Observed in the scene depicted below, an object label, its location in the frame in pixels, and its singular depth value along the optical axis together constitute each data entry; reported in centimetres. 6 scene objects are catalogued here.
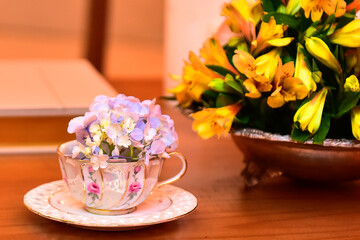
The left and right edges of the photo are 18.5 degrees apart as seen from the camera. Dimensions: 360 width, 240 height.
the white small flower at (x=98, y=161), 89
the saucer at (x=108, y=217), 89
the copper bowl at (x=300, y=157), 98
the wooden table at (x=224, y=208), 91
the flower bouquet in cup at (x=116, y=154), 90
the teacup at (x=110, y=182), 90
